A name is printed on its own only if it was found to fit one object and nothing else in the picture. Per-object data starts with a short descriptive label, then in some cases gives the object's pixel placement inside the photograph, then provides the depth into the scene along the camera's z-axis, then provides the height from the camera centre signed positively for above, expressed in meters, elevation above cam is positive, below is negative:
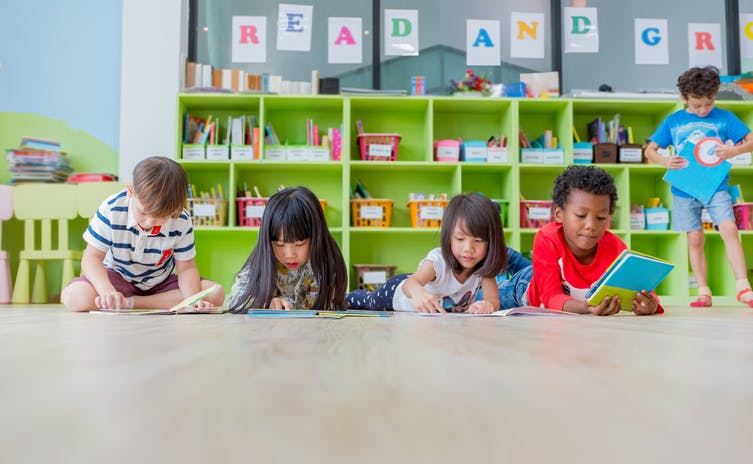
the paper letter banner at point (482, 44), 3.63 +1.27
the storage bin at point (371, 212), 3.20 +0.24
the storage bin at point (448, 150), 3.29 +0.58
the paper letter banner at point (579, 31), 3.64 +1.35
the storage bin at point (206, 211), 3.14 +0.23
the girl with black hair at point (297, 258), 1.54 +0.00
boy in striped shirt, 1.51 +0.02
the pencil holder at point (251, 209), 3.17 +0.25
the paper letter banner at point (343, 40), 3.56 +1.26
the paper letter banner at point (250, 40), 3.56 +1.26
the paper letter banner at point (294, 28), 3.56 +1.33
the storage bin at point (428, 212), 3.20 +0.24
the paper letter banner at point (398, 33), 3.61 +1.32
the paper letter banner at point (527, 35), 3.62 +1.31
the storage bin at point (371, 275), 3.21 -0.09
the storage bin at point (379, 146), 3.29 +0.60
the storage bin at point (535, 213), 3.23 +0.23
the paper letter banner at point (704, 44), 3.66 +1.28
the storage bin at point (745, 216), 3.27 +0.22
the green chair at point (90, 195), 3.01 +0.30
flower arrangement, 3.37 +0.95
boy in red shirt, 1.60 +0.04
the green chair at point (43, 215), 3.01 +0.20
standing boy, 2.36 +0.45
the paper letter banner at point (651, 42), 3.65 +1.28
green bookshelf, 3.23 +0.48
